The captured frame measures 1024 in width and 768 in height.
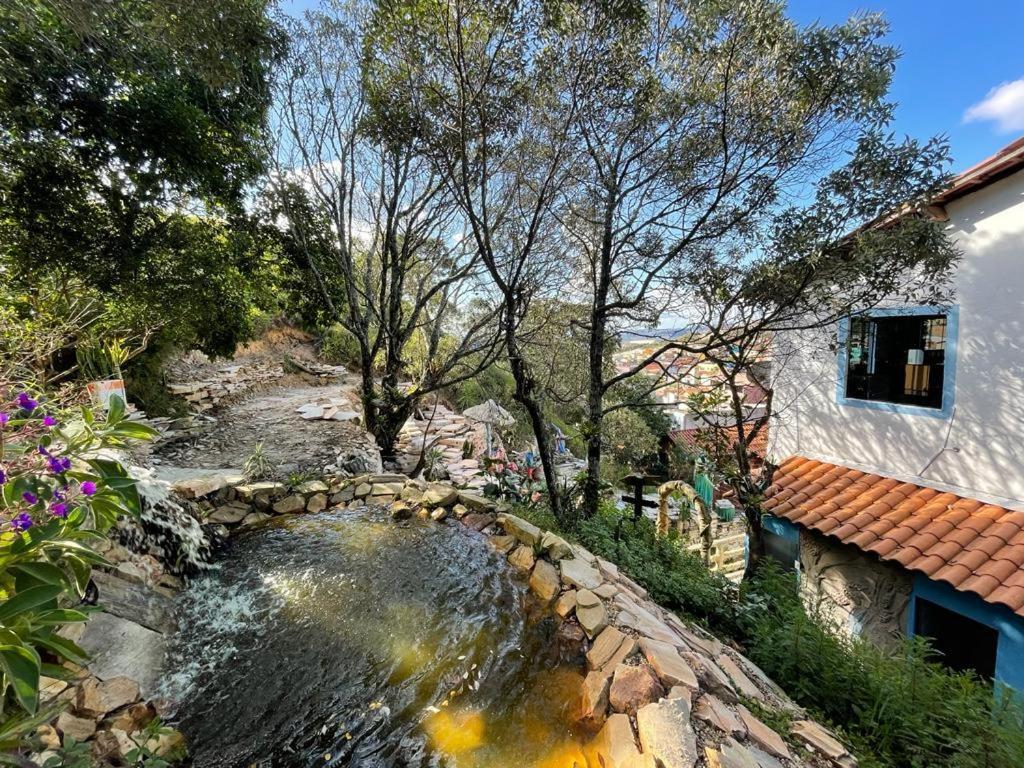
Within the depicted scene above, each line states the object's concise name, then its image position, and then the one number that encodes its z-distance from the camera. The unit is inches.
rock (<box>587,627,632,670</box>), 96.7
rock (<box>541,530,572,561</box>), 136.8
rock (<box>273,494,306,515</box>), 181.8
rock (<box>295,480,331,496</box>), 189.3
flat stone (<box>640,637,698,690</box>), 87.0
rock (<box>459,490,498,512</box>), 176.8
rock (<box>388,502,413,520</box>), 178.1
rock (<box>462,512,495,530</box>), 168.4
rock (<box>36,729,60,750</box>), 60.1
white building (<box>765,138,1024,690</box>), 150.9
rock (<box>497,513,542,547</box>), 146.6
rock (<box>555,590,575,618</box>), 115.9
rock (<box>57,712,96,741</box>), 65.3
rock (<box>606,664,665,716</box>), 82.8
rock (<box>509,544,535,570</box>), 139.2
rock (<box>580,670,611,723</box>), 84.9
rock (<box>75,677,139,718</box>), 70.8
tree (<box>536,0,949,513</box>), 149.9
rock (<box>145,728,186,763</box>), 71.4
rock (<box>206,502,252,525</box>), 167.3
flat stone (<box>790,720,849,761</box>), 89.2
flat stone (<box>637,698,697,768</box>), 68.7
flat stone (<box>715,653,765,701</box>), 101.7
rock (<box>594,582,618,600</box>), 117.9
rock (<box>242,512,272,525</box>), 171.6
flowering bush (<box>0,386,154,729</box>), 43.8
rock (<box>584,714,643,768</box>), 71.1
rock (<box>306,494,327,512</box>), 185.3
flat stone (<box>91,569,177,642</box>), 103.7
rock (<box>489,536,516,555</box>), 150.0
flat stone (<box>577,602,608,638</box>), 105.8
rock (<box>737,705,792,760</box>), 80.7
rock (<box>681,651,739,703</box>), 92.6
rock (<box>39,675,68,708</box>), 69.1
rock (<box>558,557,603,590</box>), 122.2
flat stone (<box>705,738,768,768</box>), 68.6
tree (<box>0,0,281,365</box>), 141.7
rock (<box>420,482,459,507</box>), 180.9
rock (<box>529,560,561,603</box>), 124.1
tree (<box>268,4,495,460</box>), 237.1
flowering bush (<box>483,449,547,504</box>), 200.8
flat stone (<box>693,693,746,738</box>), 78.2
